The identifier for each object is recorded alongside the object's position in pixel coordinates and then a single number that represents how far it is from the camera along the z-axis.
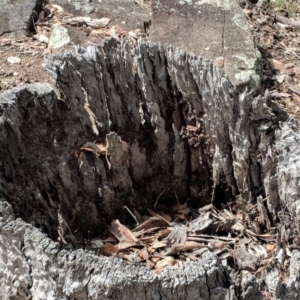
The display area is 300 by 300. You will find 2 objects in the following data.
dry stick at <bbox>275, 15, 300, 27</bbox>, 4.84
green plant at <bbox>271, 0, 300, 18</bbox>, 4.97
